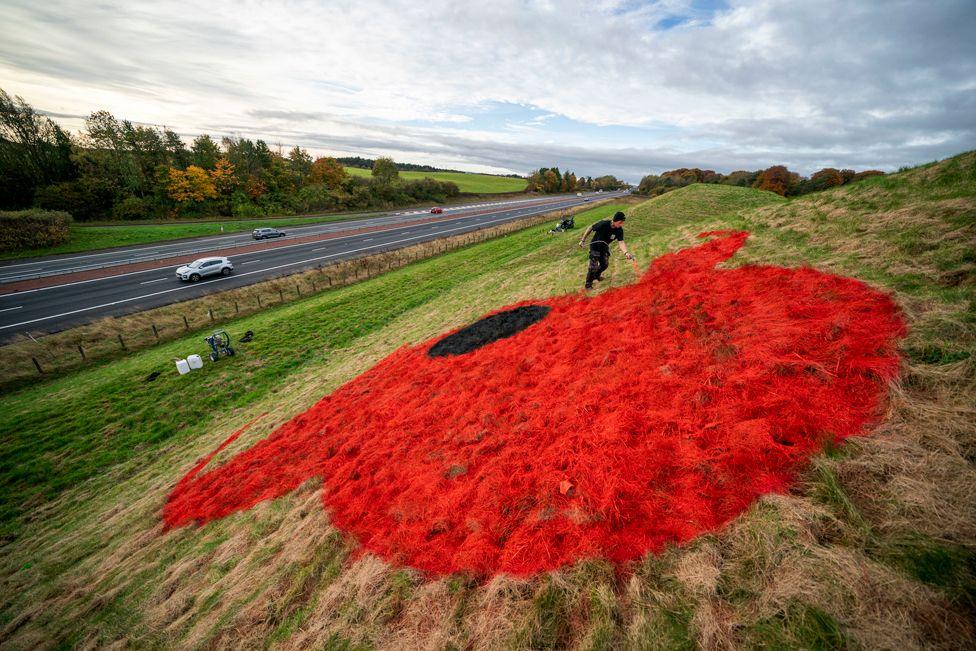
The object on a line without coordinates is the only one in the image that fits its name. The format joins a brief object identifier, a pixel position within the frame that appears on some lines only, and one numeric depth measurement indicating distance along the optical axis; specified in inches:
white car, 1080.8
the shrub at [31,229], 1308.8
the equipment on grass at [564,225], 1400.0
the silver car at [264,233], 1654.8
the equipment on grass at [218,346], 628.1
